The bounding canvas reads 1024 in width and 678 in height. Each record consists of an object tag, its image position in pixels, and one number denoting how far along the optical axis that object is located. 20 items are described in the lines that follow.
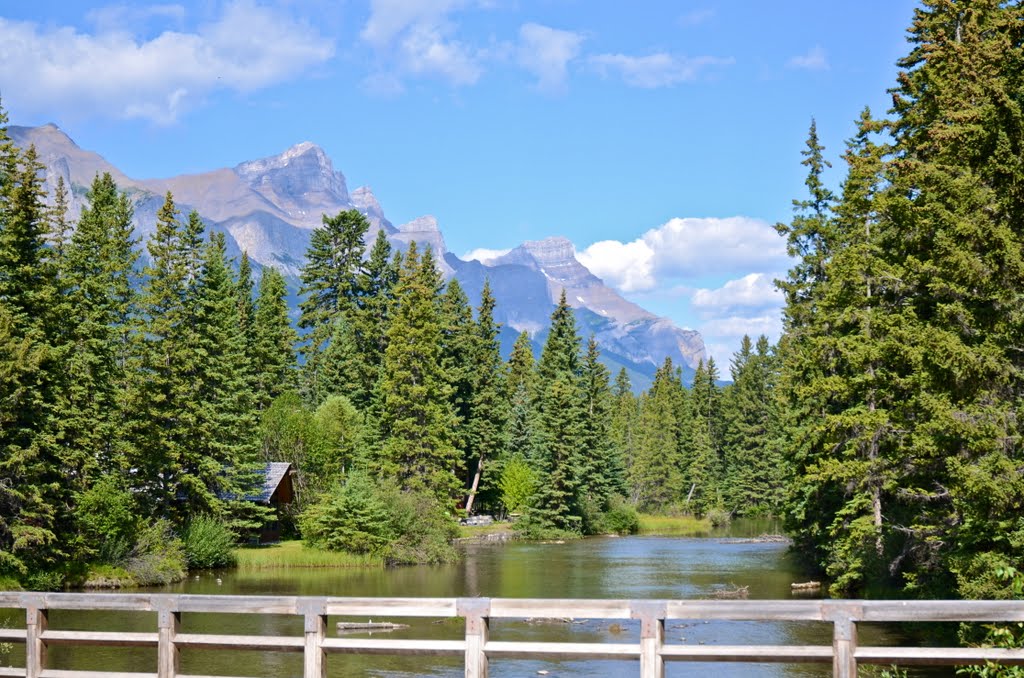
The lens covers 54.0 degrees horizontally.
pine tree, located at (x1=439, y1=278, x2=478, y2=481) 84.79
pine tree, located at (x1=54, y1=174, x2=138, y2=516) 41.50
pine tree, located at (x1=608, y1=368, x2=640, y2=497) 124.75
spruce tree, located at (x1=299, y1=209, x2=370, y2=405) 100.50
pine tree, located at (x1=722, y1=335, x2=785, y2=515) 108.44
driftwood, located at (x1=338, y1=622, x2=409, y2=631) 29.39
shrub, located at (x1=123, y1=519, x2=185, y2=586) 42.75
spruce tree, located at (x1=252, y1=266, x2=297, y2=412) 80.38
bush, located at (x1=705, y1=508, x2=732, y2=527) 100.49
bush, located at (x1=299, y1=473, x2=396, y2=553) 52.25
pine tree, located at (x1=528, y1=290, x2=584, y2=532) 79.25
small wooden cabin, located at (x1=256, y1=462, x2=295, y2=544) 59.09
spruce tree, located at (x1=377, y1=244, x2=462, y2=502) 62.47
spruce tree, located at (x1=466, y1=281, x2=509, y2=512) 86.19
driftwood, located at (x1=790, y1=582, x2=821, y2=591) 38.88
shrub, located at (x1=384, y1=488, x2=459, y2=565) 53.78
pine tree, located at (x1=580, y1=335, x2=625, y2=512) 84.75
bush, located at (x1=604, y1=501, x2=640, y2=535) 85.81
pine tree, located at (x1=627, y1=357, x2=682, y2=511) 114.62
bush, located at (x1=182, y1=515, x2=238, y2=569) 47.72
